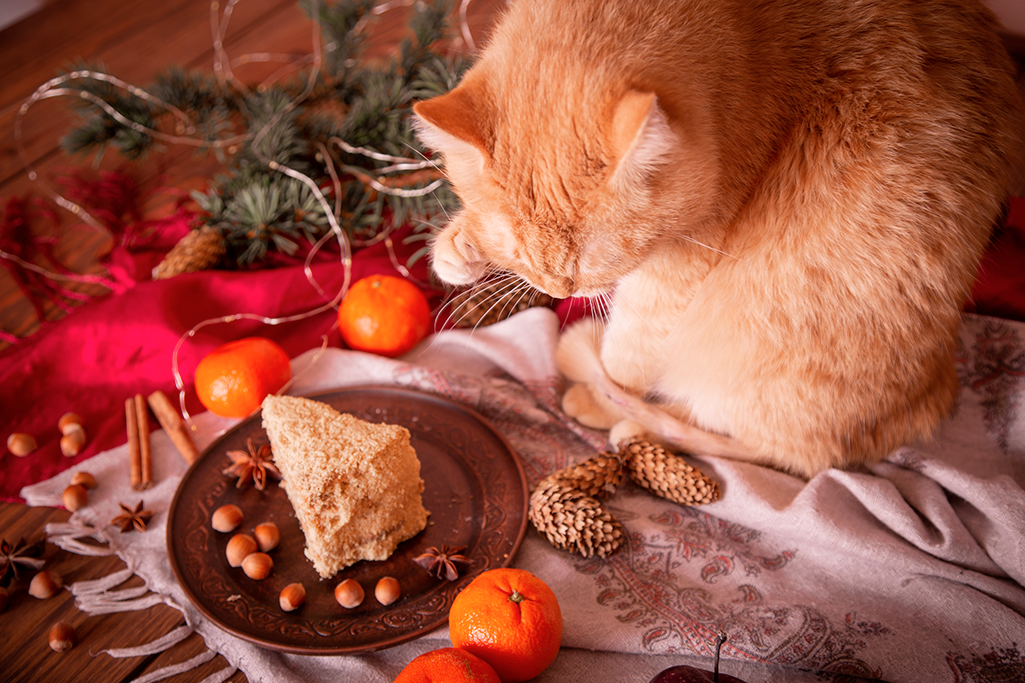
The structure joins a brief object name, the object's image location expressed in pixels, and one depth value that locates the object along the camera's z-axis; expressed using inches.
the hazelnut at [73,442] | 26.1
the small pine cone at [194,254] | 29.7
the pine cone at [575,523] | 23.6
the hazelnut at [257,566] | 22.9
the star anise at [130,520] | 24.2
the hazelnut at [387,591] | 22.5
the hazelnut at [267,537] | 23.4
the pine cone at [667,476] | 24.6
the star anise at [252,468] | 24.6
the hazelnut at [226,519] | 23.6
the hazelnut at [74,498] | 24.7
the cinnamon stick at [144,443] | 25.5
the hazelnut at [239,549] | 23.0
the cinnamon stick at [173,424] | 26.0
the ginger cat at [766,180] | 20.6
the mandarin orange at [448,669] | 19.7
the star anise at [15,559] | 23.4
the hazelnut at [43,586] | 23.3
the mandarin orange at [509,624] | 20.6
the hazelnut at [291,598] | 22.3
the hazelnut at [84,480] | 25.2
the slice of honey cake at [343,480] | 22.5
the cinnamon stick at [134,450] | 25.4
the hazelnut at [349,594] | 22.4
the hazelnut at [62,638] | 22.4
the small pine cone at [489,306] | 29.7
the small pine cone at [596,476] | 24.5
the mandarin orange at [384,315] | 27.9
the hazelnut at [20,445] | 25.8
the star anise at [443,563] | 22.8
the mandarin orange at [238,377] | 26.0
